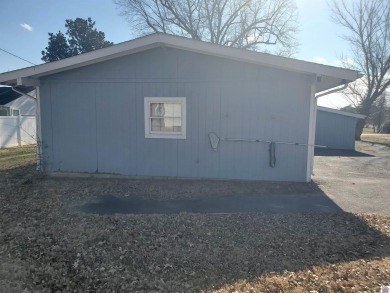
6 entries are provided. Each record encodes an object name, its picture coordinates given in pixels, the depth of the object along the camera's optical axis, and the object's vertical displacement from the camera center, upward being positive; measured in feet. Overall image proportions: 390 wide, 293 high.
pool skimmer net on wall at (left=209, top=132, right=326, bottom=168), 22.81 -1.69
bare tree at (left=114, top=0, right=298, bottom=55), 84.38 +31.77
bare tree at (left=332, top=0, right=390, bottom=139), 79.97 +19.67
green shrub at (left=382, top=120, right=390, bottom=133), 125.99 -0.94
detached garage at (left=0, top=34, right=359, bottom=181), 22.41 +0.97
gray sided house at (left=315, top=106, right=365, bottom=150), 57.00 -0.82
